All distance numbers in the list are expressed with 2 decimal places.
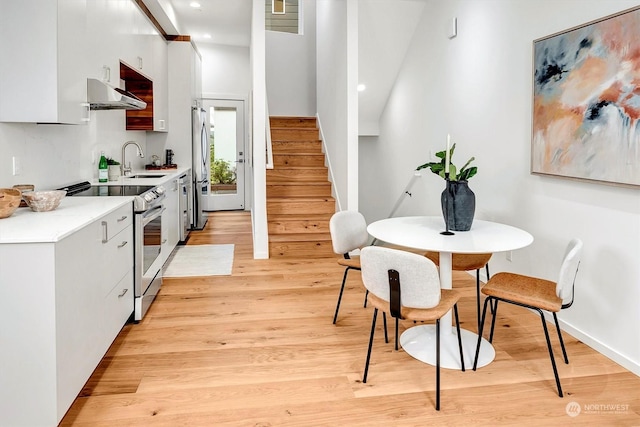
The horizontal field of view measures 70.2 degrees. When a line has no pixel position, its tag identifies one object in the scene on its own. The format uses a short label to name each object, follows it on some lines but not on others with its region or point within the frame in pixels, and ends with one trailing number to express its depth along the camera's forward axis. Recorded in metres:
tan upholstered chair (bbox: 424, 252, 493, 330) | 2.91
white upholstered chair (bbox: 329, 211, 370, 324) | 3.04
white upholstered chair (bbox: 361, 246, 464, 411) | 2.04
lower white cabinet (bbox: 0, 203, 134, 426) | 1.77
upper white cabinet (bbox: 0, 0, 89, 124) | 2.36
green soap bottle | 3.99
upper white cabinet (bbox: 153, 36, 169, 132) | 5.37
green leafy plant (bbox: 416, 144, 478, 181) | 2.67
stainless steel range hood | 3.02
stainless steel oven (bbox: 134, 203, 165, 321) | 3.09
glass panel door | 8.28
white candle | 2.59
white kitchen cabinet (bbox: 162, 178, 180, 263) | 4.35
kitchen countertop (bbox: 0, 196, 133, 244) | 1.79
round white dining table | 2.31
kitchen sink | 4.74
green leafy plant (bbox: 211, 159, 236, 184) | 8.41
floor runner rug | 4.38
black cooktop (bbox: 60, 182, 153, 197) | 3.19
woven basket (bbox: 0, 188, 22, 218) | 2.09
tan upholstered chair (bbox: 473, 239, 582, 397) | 2.19
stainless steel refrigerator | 6.39
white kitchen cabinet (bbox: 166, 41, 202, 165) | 6.15
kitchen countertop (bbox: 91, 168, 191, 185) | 4.01
